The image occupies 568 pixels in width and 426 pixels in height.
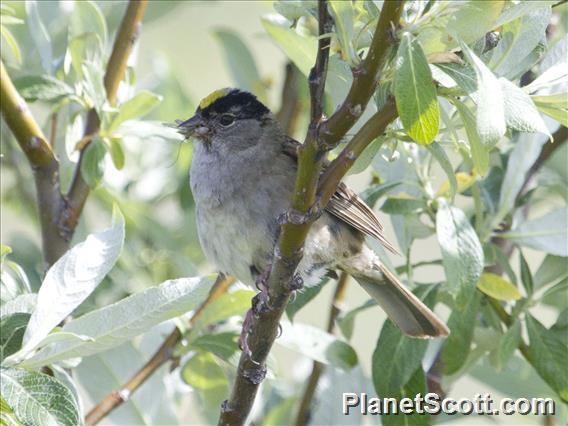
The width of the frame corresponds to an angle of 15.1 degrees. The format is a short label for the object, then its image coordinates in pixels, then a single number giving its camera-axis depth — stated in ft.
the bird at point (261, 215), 19.57
